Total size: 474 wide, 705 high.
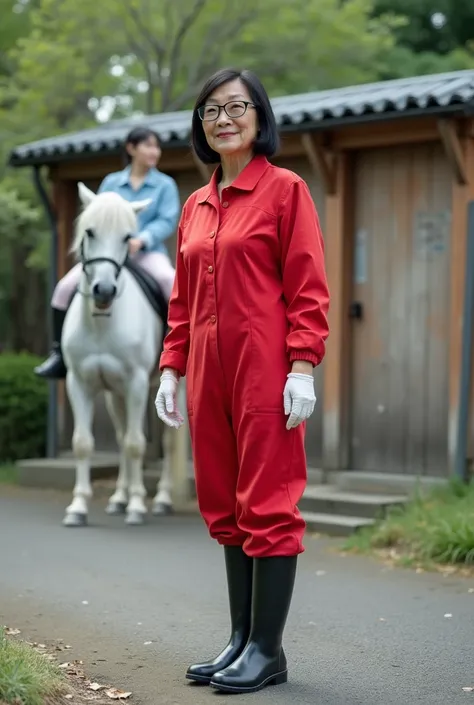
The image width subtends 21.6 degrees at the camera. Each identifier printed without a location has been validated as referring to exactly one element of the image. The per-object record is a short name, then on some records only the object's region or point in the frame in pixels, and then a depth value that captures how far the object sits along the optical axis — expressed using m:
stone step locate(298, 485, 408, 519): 9.38
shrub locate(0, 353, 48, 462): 13.50
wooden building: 9.83
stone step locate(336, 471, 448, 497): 9.76
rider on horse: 10.16
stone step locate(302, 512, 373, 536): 9.09
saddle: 10.20
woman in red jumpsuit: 4.66
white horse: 9.27
